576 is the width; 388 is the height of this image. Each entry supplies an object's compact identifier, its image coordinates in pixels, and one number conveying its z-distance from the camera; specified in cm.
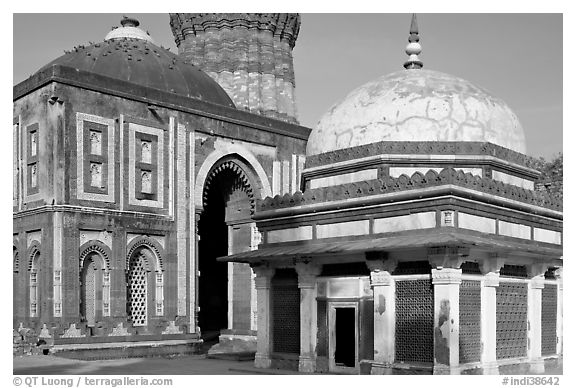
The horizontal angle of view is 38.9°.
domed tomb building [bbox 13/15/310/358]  2234
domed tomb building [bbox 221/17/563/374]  1591
